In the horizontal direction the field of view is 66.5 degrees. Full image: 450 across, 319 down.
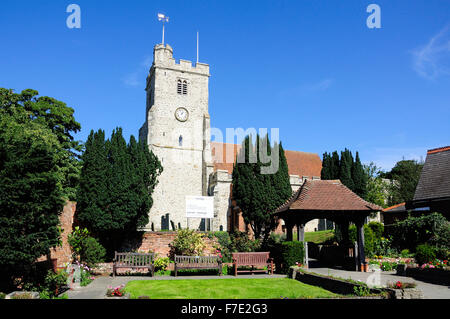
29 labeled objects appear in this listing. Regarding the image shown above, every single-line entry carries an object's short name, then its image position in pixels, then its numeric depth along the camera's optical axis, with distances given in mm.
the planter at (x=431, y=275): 10961
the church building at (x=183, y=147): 31344
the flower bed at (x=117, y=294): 7857
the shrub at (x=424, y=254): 13062
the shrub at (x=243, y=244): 18094
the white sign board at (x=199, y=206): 20250
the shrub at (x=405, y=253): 16466
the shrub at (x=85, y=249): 13977
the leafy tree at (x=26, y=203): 8500
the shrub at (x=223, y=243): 18328
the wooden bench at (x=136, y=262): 13680
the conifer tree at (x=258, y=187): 21906
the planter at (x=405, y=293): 7219
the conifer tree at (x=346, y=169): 27922
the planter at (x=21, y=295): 6924
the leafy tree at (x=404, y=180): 40781
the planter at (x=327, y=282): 8664
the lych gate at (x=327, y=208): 13891
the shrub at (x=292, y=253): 13695
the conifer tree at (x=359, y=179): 28208
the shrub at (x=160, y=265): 15219
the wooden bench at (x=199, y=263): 13945
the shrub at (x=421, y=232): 15141
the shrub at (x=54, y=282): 9285
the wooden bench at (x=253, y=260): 14172
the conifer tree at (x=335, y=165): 28675
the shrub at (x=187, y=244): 16500
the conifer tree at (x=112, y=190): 15961
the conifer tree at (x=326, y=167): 28977
